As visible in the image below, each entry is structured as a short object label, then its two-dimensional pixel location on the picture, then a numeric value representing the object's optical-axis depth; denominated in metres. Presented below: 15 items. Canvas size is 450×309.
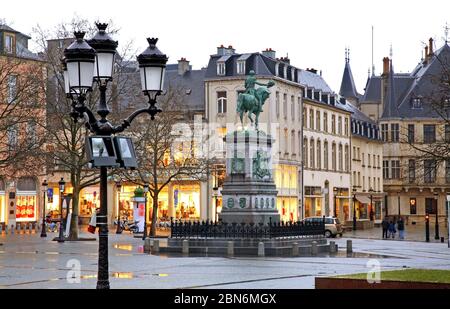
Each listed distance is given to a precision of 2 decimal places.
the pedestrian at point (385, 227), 62.38
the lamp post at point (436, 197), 97.16
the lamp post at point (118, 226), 63.31
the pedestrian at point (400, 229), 60.07
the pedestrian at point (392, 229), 63.12
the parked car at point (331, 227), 59.30
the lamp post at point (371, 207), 92.82
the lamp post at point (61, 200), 48.56
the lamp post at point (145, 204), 52.87
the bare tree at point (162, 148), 56.69
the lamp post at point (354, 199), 88.62
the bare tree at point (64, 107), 49.47
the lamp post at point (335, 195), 91.88
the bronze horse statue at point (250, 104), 43.50
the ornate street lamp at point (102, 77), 15.00
